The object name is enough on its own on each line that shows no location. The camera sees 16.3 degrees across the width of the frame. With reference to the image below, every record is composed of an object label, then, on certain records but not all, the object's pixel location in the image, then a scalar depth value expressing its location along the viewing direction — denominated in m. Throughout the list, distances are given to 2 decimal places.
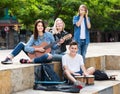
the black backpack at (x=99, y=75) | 9.73
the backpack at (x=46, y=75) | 8.37
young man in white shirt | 8.63
